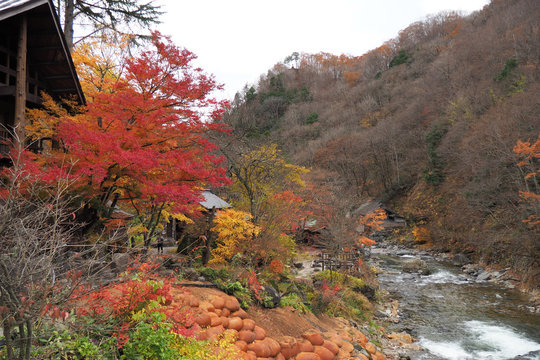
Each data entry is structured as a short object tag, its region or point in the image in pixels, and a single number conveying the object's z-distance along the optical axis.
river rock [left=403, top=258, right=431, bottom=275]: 19.85
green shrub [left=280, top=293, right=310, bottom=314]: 8.92
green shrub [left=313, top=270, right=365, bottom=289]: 14.37
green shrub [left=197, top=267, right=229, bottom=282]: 8.30
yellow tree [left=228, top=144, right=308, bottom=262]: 12.50
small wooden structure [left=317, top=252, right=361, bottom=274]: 16.16
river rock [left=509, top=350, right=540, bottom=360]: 9.19
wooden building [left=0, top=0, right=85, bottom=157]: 8.07
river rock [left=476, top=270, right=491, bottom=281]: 17.66
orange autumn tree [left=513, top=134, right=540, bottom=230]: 14.60
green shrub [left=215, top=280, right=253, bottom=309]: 7.81
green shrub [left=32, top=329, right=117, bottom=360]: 4.12
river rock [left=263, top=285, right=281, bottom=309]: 8.31
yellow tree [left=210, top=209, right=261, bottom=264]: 10.48
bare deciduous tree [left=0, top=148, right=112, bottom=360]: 3.26
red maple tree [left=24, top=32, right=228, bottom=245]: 7.18
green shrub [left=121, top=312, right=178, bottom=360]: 4.63
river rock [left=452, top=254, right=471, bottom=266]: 21.17
